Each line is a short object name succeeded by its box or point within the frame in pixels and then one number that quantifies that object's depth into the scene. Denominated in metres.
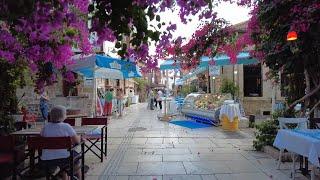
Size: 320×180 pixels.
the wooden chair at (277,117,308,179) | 4.34
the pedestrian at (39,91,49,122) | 8.39
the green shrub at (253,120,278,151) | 5.29
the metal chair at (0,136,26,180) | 2.99
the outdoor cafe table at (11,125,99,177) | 3.75
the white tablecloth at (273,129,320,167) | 3.10
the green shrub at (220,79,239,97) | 10.47
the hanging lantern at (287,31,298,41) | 3.99
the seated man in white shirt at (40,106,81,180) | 3.12
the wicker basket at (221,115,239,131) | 8.03
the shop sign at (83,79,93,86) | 10.58
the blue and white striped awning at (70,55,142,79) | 5.12
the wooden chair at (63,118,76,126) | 4.58
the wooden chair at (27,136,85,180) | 2.98
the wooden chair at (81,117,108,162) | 4.72
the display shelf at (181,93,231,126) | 9.01
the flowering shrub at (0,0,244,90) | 1.99
